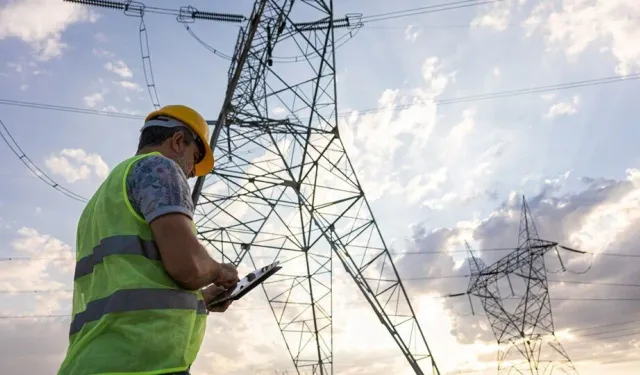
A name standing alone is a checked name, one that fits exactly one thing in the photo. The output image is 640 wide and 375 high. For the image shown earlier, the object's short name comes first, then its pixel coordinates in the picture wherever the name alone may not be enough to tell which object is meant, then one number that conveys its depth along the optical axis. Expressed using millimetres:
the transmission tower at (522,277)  24547
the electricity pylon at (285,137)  11589
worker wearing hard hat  1559
